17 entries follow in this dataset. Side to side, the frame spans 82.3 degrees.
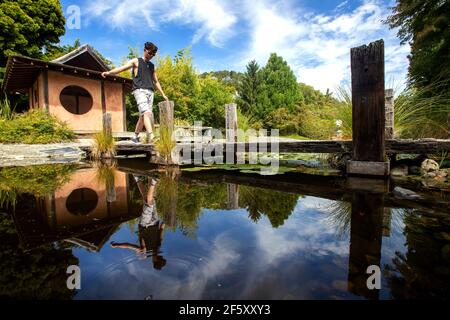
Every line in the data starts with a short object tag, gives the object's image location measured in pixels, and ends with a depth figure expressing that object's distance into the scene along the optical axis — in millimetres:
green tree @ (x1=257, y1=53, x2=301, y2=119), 23531
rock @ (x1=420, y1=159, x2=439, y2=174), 3195
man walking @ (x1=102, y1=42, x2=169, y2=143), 4785
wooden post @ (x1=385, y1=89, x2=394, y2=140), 3371
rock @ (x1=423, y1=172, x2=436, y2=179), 3067
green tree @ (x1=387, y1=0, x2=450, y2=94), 4536
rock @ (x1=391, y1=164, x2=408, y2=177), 3291
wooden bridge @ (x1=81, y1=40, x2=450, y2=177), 2965
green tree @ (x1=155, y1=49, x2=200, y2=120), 15383
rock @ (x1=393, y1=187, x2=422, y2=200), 2072
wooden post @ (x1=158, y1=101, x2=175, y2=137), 4469
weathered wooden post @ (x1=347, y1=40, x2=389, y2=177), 2982
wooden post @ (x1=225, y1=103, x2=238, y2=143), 6113
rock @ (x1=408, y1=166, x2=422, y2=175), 3355
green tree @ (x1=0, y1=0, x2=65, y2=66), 14844
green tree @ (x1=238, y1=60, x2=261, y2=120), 24594
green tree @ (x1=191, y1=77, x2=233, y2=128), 16055
